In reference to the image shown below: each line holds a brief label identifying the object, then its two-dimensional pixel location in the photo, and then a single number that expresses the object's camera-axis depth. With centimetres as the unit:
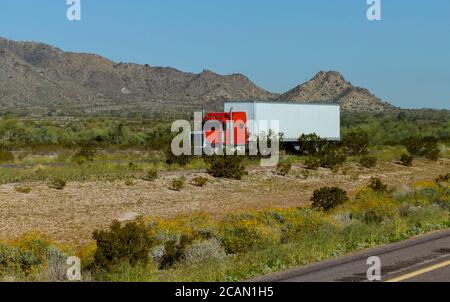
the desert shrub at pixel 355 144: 5512
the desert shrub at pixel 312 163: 4406
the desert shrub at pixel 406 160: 5003
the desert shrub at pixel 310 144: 5128
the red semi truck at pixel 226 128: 4434
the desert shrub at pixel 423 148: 5488
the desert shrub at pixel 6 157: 4341
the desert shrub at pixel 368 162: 4725
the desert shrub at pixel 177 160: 4228
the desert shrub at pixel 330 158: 4534
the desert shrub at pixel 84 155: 4375
